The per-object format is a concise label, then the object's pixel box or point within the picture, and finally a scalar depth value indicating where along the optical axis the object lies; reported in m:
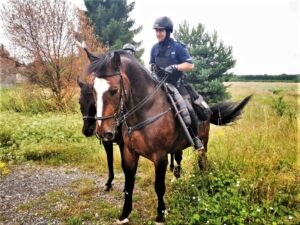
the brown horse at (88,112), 4.37
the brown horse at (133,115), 3.01
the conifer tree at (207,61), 21.64
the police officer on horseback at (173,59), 4.09
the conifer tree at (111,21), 24.48
